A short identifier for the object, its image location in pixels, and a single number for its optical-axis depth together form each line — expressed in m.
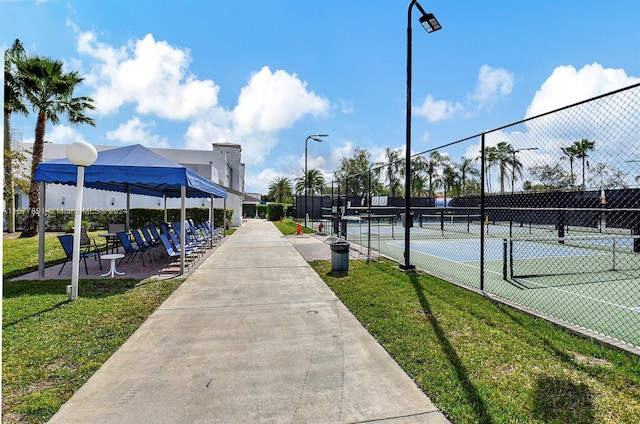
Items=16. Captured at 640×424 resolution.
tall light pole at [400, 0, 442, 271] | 8.26
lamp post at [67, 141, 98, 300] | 6.11
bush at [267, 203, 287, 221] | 40.31
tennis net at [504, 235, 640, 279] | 8.43
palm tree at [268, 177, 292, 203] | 56.91
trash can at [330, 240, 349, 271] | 8.55
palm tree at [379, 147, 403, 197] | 41.34
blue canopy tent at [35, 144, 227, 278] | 7.71
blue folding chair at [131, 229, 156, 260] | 9.85
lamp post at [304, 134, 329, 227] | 23.72
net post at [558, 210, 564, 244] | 12.51
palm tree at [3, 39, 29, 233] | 15.83
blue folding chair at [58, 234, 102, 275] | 7.95
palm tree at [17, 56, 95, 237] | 16.06
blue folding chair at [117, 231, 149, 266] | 9.06
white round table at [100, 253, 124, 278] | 7.80
